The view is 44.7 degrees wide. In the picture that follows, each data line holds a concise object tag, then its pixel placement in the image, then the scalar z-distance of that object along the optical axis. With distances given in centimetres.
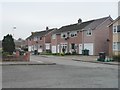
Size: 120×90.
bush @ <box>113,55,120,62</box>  1961
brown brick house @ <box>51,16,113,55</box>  2924
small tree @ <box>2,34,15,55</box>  2025
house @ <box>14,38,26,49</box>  6961
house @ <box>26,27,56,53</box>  4343
